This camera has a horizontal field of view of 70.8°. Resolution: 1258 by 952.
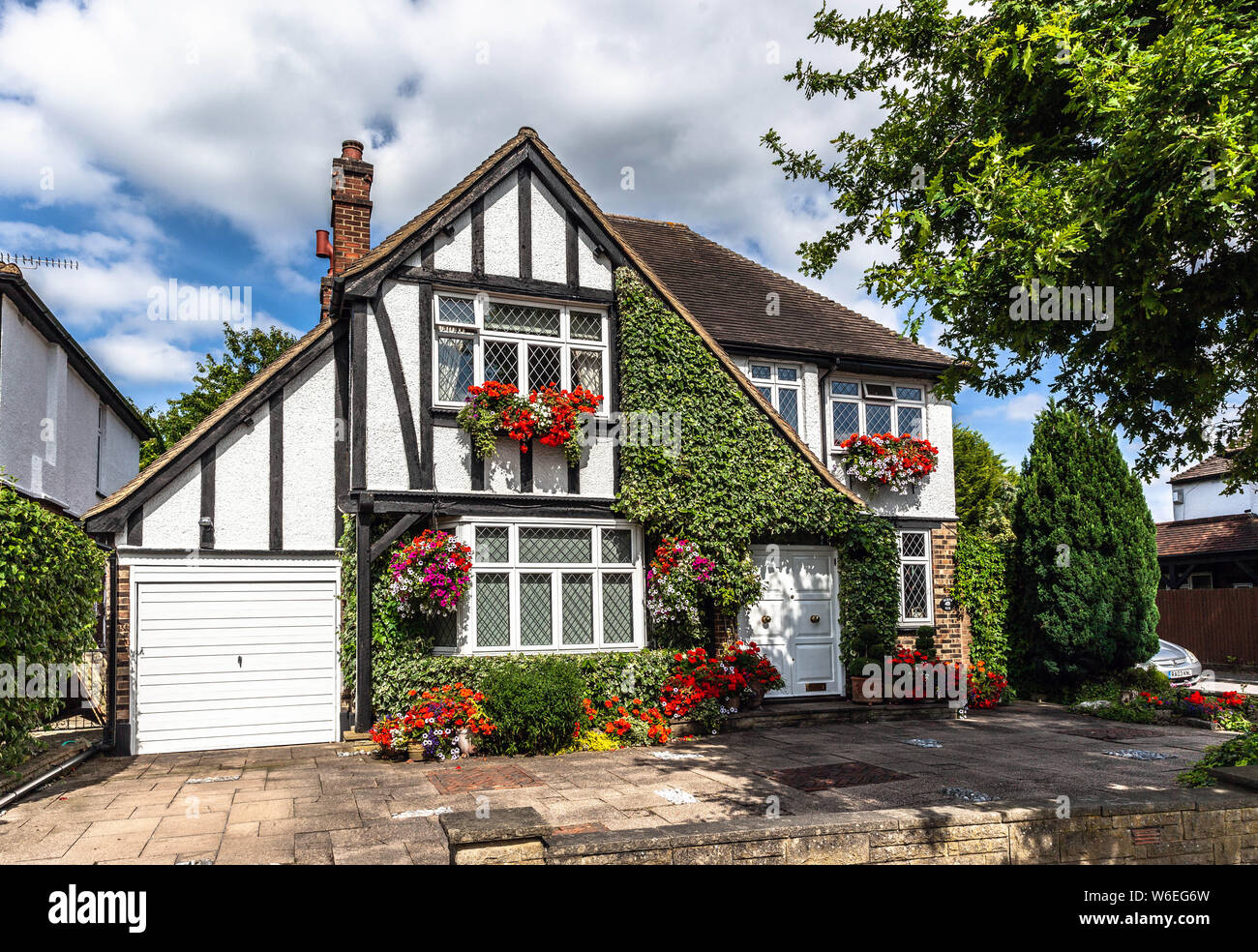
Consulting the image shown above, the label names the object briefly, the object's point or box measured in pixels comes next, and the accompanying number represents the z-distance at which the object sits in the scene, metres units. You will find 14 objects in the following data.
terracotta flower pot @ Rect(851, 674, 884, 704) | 13.01
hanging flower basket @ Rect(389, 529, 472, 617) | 10.54
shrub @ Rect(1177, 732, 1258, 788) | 6.59
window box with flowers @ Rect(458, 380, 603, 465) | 11.18
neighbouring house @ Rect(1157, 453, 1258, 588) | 26.31
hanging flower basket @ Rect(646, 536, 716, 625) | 11.67
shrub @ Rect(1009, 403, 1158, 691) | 14.65
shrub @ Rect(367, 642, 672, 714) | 10.55
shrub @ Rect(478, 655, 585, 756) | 9.95
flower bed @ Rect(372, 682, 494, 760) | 9.85
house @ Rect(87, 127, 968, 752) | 10.68
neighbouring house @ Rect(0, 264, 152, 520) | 13.53
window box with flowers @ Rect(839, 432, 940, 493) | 14.71
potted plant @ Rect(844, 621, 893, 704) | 13.06
